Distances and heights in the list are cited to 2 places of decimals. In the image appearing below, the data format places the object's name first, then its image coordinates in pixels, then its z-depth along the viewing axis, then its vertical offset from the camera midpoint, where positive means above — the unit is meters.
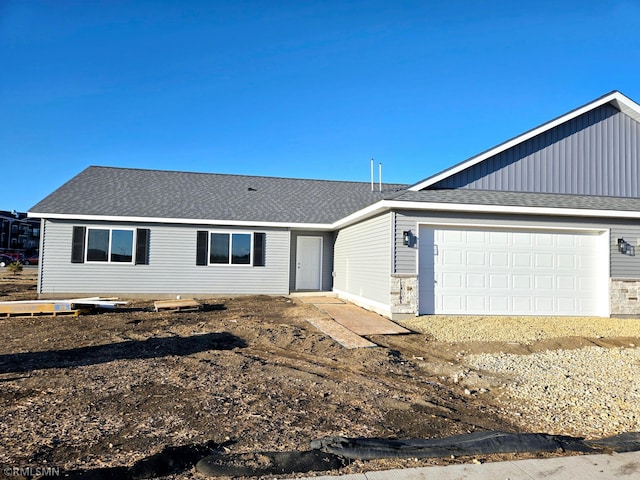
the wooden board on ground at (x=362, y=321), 8.69 -1.34
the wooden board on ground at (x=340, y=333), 7.48 -1.40
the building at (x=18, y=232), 62.09 +3.67
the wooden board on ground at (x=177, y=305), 11.61 -1.27
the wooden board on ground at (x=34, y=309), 10.40 -1.31
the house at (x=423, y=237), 10.58 +0.77
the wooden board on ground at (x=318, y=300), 13.32 -1.23
